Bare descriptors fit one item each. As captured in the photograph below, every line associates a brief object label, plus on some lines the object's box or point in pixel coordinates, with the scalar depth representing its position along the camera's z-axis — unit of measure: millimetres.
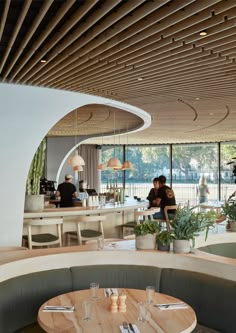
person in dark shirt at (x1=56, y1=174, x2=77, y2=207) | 9523
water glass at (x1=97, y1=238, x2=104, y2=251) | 4594
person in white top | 17453
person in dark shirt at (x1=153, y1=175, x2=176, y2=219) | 8453
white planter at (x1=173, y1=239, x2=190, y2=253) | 4355
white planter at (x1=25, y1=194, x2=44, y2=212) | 7641
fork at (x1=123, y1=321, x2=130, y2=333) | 2814
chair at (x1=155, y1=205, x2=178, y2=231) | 7503
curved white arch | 6547
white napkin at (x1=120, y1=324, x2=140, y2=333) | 2781
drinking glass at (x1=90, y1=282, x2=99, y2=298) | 3359
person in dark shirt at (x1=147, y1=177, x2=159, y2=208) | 8922
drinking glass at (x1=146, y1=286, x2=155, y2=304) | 3234
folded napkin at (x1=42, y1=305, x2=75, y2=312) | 3170
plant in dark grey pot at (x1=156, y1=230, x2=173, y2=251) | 4414
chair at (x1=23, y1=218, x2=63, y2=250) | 6305
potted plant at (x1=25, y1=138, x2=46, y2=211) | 7663
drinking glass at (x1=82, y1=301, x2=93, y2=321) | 2988
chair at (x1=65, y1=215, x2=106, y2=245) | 6840
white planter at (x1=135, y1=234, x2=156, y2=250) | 4496
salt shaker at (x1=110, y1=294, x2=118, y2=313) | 3153
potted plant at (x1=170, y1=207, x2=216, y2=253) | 4320
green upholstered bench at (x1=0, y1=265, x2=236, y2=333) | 3725
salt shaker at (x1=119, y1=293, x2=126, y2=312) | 3170
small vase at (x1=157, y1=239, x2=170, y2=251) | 4430
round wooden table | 2854
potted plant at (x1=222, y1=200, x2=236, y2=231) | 5902
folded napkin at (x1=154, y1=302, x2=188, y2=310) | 3226
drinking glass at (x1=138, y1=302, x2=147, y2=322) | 2971
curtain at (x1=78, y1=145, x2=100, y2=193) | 19578
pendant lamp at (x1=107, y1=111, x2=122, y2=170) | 11280
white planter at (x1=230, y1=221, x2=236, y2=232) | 5855
